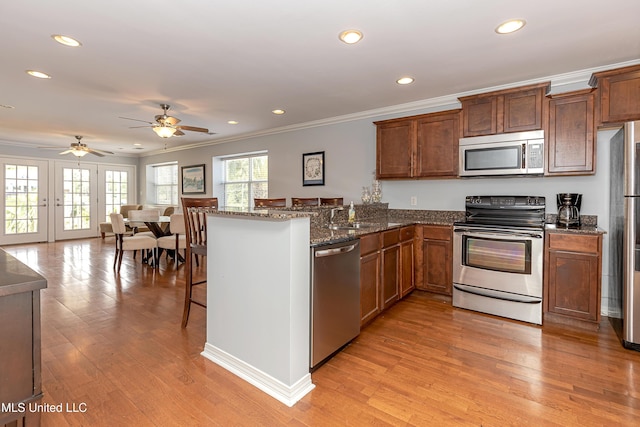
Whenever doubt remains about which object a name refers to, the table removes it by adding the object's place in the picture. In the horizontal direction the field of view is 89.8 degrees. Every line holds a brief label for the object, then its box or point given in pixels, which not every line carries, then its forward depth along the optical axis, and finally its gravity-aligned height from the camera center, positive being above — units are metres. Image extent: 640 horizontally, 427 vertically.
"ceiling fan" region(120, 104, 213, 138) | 4.11 +1.09
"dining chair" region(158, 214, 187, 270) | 4.75 -0.46
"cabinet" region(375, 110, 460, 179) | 3.67 +0.77
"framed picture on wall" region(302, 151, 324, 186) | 5.20 +0.68
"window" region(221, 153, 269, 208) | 6.40 +0.65
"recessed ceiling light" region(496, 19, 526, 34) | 2.23 +1.31
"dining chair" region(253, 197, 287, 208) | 3.84 +0.09
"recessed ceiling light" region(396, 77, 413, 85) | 3.33 +1.37
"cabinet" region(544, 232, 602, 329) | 2.71 -0.59
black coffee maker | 3.14 +0.02
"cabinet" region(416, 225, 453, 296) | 3.50 -0.56
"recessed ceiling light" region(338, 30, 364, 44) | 2.38 +1.32
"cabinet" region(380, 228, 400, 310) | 3.00 -0.55
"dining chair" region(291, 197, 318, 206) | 4.27 +0.12
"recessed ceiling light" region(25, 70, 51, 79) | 3.15 +1.35
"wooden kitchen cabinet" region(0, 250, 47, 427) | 0.88 -0.38
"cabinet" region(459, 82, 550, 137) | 3.15 +1.03
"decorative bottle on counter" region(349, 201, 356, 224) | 3.28 -0.03
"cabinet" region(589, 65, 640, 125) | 2.69 +0.99
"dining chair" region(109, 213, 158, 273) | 4.79 -0.47
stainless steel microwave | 3.16 +0.57
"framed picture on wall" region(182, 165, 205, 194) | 7.27 +0.70
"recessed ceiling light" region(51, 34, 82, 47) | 2.44 +1.32
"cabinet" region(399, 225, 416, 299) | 3.39 -0.55
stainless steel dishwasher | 2.04 -0.61
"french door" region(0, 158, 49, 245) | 7.18 +0.19
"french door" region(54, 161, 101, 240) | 7.93 +0.24
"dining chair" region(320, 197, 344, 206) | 4.55 +0.13
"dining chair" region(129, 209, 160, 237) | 5.45 -0.13
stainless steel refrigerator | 2.41 -0.20
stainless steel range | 2.94 -0.46
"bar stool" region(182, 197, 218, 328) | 2.77 -0.22
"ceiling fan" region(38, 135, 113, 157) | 5.82 +1.09
